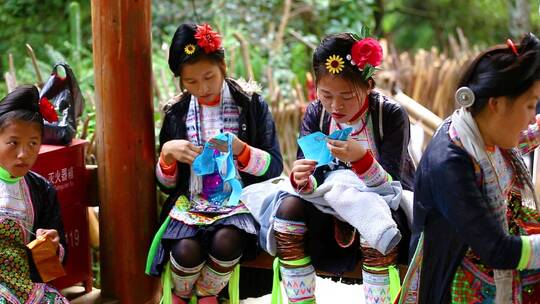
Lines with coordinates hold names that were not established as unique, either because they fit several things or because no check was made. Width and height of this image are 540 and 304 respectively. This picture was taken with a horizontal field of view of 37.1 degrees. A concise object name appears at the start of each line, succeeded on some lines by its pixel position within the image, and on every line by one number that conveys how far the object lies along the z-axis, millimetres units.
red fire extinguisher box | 3809
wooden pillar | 3850
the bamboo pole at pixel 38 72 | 4942
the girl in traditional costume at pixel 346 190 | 3260
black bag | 3875
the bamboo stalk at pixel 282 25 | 8344
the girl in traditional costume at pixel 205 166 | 3629
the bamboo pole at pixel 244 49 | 6366
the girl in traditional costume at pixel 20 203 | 3250
